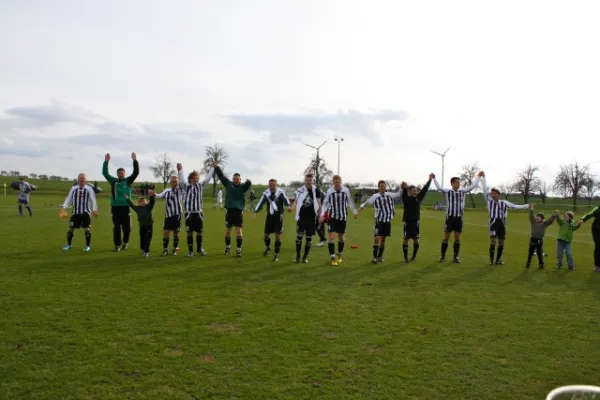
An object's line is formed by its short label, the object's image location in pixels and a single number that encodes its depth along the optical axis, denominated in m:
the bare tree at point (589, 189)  87.15
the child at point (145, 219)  12.10
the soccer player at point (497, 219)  12.16
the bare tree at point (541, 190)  95.12
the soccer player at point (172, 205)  12.10
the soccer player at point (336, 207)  11.73
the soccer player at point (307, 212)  11.72
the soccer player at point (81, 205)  12.50
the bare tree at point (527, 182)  95.31
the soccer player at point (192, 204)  12.13
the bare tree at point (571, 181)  85.53
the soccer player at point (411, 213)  12.31
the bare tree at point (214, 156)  88.03
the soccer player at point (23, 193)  23.90
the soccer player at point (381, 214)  12.12
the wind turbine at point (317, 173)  77.31
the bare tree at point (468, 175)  99.31
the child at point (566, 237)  11.94
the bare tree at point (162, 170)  98.44
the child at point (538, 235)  11.99
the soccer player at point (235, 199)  12.20
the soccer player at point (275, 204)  12.22
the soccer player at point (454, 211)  12.24
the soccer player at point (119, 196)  12.64
